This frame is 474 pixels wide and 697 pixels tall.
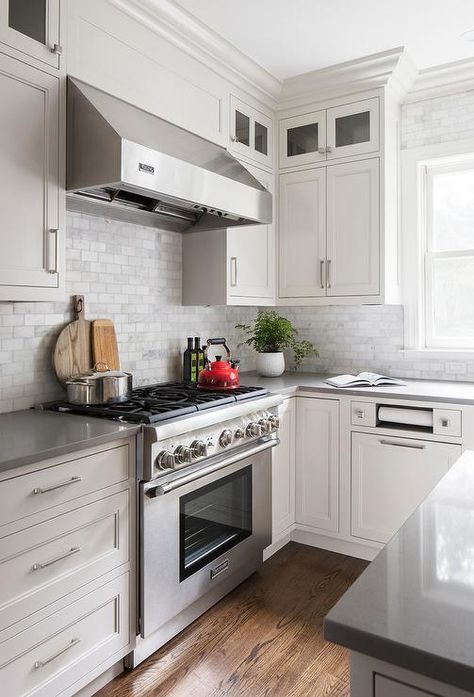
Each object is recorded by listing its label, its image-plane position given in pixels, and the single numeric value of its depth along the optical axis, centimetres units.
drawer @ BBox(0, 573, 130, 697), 159
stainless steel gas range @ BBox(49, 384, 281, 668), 204
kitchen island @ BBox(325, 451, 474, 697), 62
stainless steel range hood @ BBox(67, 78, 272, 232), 203
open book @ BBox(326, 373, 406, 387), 307
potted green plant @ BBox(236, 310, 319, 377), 347
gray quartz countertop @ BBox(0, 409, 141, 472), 160
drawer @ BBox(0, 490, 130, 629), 157
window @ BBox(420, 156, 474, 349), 335
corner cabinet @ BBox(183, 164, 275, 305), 307
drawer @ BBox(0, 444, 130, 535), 156
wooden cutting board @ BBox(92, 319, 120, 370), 256
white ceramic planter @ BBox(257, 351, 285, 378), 349
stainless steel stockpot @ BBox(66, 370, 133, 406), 226
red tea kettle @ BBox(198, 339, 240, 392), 275
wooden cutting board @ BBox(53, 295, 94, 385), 240
